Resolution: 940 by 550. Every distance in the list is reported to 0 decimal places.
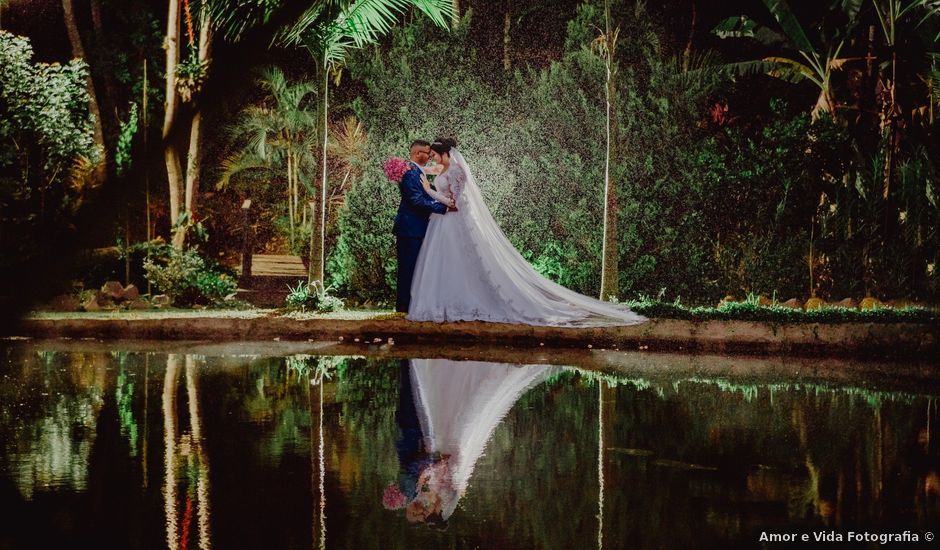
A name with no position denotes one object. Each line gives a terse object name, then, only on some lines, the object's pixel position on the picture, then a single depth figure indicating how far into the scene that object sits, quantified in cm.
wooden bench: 2216
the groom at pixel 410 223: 1702
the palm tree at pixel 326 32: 1817
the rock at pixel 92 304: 1947
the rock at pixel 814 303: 1768
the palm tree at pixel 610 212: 1845
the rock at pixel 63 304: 1934
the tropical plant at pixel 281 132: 2405
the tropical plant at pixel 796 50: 2000
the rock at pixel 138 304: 1969
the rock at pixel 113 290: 2011
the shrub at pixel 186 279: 2020
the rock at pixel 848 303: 1767
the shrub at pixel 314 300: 1889
